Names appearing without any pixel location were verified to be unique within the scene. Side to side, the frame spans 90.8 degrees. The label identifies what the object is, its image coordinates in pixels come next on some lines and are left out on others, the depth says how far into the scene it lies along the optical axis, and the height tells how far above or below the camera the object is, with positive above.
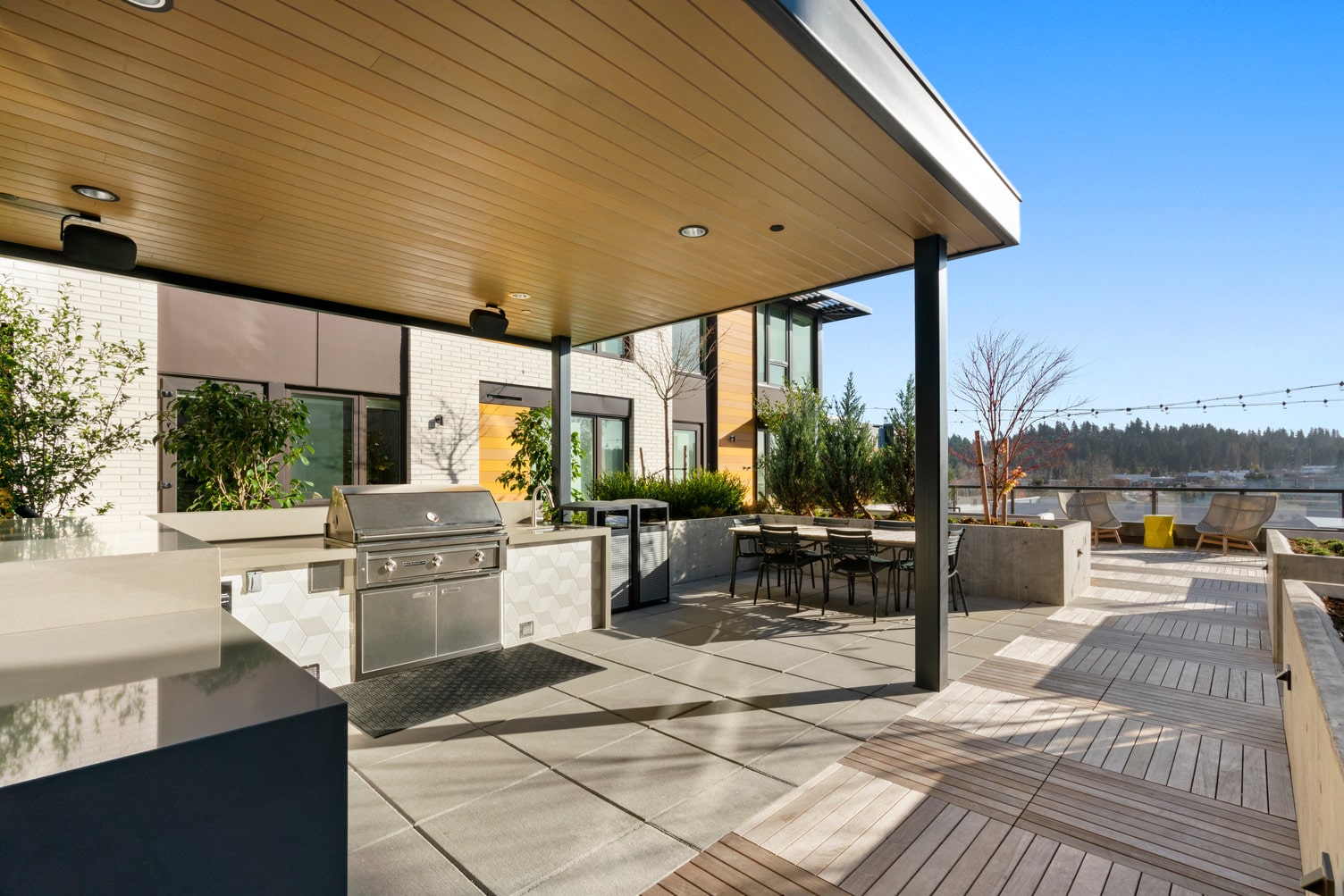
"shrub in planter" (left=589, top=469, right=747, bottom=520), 7.73 -0.31
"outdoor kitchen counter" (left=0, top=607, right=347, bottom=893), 0.88 -0.45
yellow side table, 10.74 -1.18
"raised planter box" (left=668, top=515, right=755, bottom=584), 7.47 -0.98
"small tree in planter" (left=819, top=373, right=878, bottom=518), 8.62 -0.04
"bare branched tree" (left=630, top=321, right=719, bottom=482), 11.09 +1.84
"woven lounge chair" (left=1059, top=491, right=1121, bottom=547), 11.28 -0.88
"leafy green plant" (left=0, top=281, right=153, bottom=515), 4.73 +0.56
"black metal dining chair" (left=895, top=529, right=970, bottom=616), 5.95 -0.95
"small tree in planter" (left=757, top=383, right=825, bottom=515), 8.99 +0.08
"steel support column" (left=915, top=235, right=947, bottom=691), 4.00 +0.04
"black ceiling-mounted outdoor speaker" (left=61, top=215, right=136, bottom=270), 3.65 +1.25
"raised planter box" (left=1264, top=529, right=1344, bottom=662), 4.40 -0.78
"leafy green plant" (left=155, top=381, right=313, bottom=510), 5.20 +0.23
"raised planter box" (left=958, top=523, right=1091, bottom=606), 6.48 -1.03
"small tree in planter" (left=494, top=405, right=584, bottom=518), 7.83 +0.18
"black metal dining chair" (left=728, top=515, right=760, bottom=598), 8.03 -0.98
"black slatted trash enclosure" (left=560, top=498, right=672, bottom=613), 6.14 -0.82
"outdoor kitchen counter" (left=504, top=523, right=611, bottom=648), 4.99 -0.91
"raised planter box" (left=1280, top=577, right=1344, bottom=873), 1.57 -0.78
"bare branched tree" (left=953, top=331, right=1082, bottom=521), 7.77 +0.90
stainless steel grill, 4.14 -0.67
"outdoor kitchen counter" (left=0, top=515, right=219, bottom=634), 1.66 -0.29
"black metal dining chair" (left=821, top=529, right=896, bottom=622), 5.90 -0.82
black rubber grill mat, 3.58 -1.33
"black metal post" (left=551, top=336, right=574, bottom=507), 6.72 +0.48
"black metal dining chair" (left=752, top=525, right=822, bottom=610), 6.29 -0.87
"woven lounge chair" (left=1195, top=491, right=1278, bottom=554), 9.82 -0.91
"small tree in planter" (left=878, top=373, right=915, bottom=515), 8.24 +0.01
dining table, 6.08 -0.71
